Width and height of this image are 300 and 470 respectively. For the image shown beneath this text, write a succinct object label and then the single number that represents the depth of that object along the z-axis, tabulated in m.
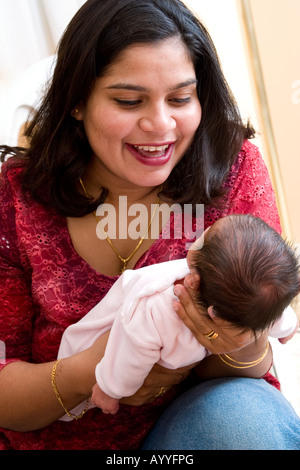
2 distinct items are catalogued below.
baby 0.95
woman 1.16
